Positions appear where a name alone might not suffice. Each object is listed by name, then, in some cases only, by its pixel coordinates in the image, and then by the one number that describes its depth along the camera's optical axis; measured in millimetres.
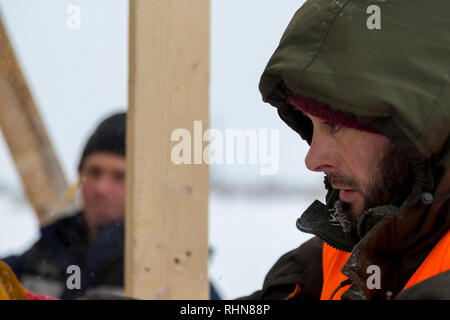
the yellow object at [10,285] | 2943
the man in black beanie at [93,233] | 3479
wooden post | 2982
